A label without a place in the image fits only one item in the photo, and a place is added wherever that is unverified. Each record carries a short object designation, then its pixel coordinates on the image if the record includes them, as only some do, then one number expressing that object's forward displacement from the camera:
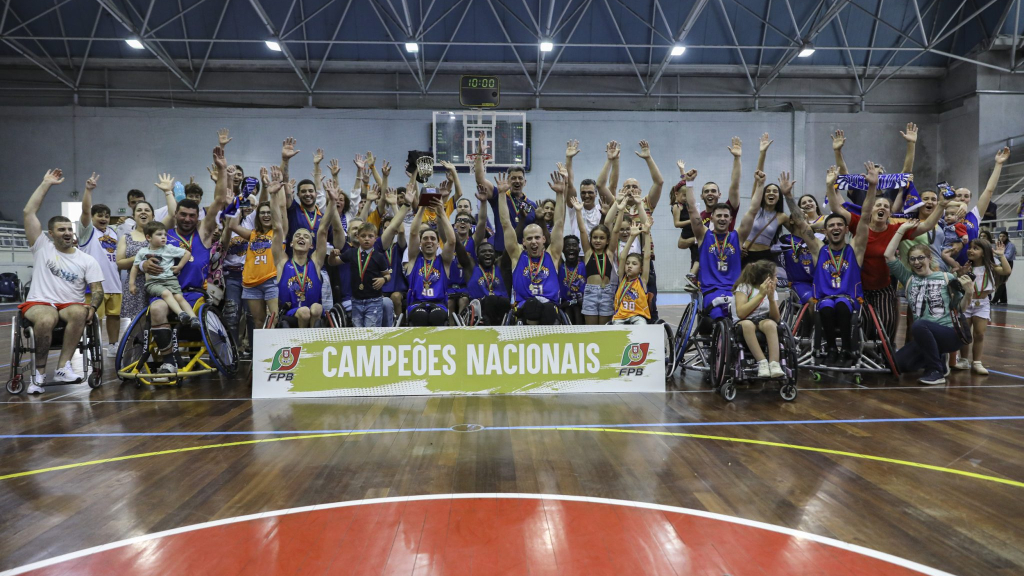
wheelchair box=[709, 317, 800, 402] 4.51
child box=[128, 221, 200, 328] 5.11
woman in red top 5.54
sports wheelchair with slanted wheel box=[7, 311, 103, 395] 4.82
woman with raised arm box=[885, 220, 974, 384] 5.11
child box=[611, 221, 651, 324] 5.31
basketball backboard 14.07
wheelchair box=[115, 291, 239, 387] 5.11
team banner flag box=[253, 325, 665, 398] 4.74
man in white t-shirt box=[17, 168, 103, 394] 4.91
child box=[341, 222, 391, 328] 5.83
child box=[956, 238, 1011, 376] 5.43
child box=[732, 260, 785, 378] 4.43
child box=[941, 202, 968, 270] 5.76
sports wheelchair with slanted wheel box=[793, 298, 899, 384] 5.13
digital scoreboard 12.18
